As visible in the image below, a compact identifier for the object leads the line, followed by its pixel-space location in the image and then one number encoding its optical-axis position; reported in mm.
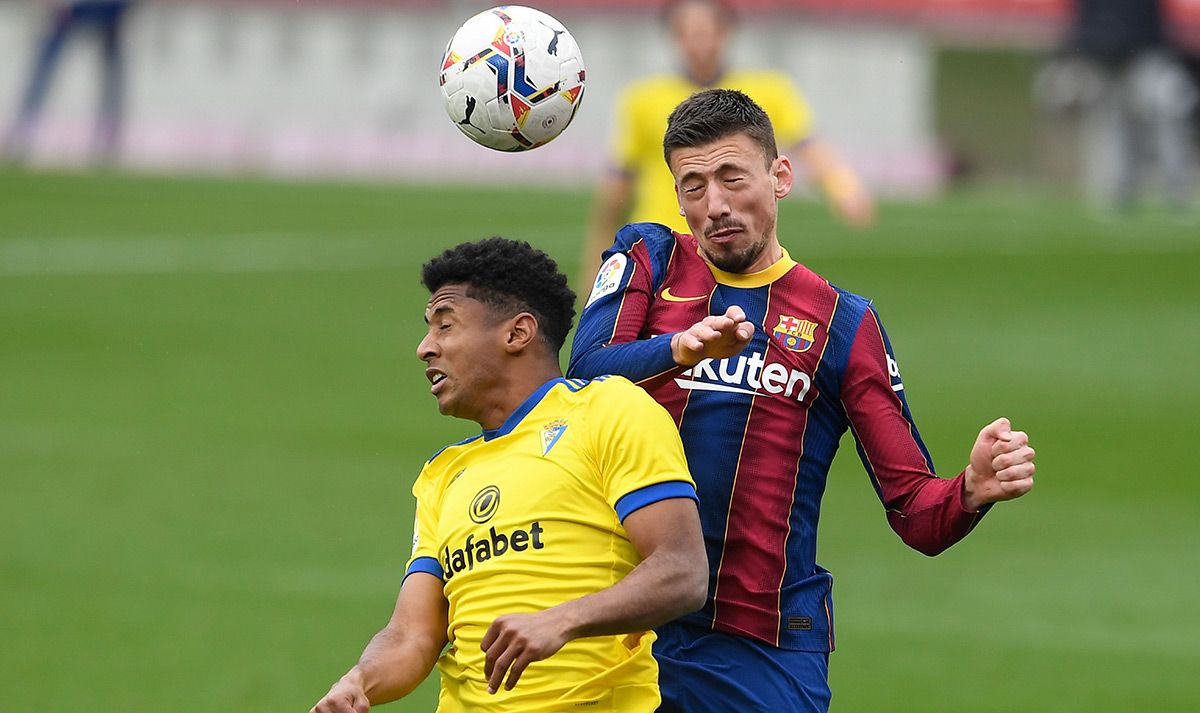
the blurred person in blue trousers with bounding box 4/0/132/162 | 60937
